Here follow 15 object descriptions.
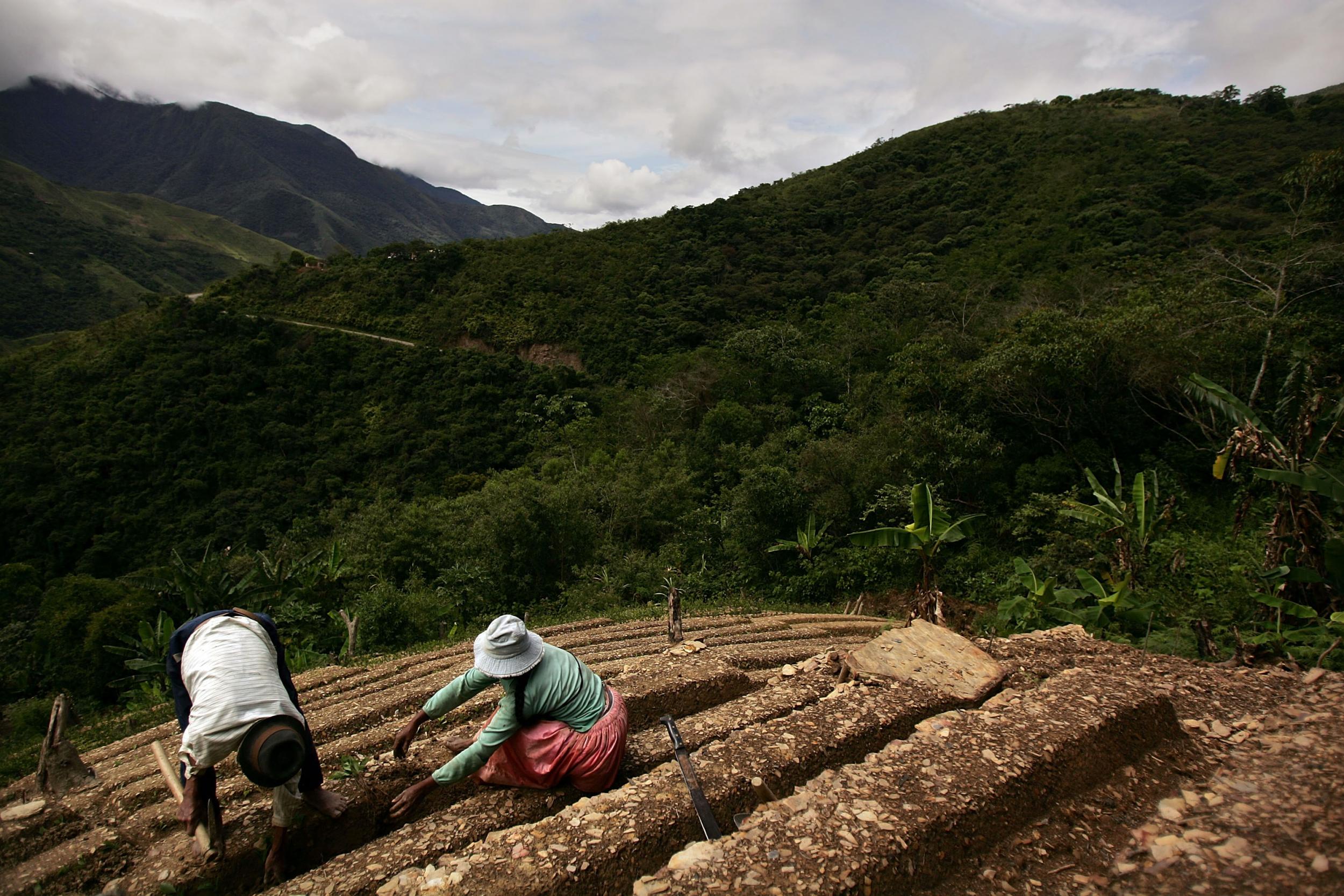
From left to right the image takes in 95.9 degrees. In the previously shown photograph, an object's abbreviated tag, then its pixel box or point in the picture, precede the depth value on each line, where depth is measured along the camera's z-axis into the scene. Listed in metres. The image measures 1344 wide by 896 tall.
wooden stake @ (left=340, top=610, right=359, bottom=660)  8.31
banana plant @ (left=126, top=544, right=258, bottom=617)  9.62
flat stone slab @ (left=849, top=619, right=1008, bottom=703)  4.23
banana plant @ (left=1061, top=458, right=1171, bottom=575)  7.61
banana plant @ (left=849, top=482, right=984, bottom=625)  7.51
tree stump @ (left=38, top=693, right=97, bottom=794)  3.67
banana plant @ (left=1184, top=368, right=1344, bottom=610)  4.74
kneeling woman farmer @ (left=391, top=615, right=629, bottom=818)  3.01
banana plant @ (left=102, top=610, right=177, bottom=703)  8.08
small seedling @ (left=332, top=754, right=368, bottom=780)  3.43
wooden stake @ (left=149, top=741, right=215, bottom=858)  2.89
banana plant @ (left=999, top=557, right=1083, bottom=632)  7.45
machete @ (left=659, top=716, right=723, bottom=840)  2.82
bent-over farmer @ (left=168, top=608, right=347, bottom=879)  2.64
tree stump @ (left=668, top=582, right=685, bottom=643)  5.78
